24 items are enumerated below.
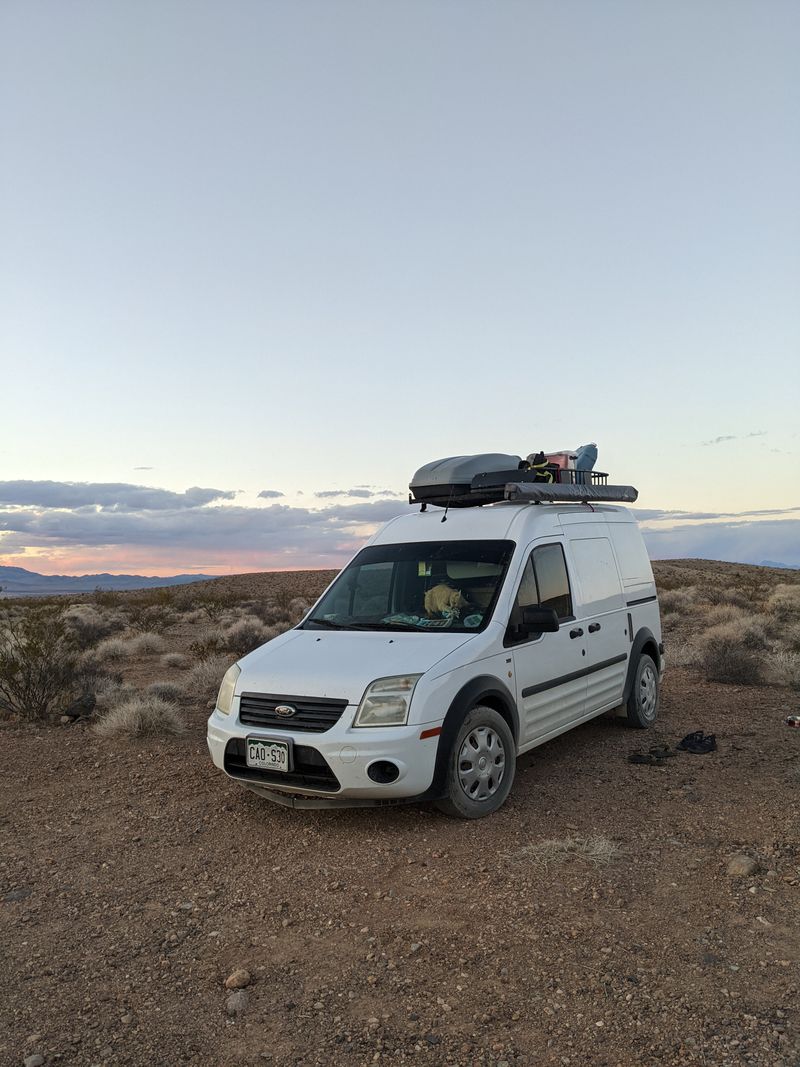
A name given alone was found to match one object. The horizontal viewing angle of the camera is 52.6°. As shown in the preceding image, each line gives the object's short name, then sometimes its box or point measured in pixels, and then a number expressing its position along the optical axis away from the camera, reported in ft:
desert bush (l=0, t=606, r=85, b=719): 31.37
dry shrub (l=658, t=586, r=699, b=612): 71.92
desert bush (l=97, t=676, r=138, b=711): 31.94
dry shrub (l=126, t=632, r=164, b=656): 53.72
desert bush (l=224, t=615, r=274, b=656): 50.80
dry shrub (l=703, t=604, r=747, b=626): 60.54
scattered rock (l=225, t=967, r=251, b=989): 11.69
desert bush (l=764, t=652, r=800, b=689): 34.78
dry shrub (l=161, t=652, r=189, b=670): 47.09
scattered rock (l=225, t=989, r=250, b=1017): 11.07
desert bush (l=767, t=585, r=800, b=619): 68.23
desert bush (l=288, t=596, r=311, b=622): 80.48
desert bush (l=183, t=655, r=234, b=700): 35.53
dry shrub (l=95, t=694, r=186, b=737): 27.32
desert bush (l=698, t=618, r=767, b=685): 35.78
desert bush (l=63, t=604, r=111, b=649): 59.61
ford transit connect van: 16.63
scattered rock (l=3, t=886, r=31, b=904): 15.24
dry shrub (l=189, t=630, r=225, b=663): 48.69
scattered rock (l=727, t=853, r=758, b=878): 15.01
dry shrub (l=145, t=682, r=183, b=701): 33.96
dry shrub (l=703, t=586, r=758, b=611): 79.41
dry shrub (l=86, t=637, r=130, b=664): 49.80
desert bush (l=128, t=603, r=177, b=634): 70.03
